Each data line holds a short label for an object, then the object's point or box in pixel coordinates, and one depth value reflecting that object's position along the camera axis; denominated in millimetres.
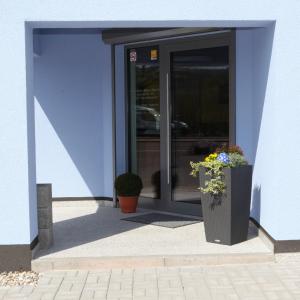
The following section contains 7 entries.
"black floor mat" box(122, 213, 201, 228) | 6954
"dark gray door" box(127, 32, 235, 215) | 7148
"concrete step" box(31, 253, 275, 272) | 5305
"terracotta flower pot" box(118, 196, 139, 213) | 7834
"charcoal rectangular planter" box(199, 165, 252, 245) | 5691
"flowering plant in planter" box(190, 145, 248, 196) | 5699
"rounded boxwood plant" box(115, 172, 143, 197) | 7750
